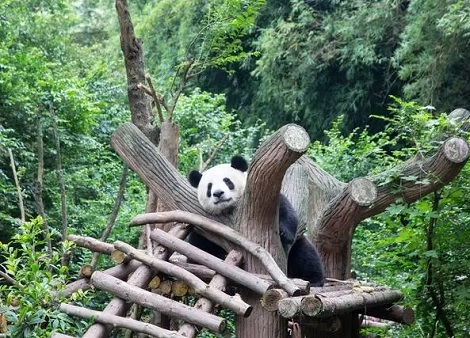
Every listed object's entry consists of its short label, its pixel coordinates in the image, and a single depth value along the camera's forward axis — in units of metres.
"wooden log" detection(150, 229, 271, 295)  5.43
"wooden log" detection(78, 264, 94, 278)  5.80
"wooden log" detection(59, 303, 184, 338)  5.02
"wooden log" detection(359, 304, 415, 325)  6.63
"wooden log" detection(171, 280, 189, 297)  5.62
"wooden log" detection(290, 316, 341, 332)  5.74
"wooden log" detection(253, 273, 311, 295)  5.37
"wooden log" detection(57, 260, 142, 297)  5.75
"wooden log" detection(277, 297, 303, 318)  4.93
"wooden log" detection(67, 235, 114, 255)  5.83
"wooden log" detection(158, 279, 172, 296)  5.71
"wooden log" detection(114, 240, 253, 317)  5.16
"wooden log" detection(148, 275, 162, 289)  5.72
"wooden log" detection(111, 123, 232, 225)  6.15
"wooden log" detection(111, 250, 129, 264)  5.73
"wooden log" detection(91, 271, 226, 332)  5.06
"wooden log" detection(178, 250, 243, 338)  5.14
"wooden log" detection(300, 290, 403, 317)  4.96
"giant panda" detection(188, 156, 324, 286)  6.08
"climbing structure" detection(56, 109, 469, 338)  5.20
